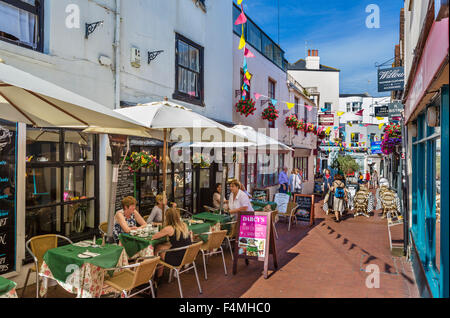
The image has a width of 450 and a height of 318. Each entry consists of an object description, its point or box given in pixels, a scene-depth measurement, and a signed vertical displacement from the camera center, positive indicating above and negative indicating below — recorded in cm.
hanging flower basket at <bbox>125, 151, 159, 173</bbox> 706 +8
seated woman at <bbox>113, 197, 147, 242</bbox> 583 -98
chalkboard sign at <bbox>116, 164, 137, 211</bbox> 743 -48
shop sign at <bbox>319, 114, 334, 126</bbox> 2203 +294
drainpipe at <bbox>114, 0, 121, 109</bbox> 730 +222
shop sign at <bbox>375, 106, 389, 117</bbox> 1150 +182
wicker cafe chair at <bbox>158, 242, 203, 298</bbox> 510 -141
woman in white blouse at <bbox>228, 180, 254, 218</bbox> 728 -81
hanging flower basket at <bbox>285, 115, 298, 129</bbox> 1783 +227
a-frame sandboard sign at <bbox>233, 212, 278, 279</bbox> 629 -140
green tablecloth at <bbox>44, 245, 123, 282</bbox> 421 -122
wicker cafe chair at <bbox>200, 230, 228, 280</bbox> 602 -141
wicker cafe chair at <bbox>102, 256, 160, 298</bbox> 425 -154
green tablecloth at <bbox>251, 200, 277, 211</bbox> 984 -119
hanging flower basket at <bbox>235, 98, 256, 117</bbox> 1225 +210
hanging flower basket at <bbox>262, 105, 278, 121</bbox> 1451 +218
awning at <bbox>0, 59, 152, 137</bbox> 297 +66
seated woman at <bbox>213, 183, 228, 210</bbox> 920 -100
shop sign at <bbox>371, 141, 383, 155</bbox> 1785 +95
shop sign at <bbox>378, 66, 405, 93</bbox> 965 +246
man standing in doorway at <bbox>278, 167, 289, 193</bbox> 1592 -87
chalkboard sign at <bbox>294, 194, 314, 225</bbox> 1113 -148
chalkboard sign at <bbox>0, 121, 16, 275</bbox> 523 -56
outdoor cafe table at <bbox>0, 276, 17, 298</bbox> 328 -124
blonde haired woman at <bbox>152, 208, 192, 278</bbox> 518 -110
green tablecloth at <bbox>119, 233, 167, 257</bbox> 524 -125
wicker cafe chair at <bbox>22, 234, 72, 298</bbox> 507 -126
